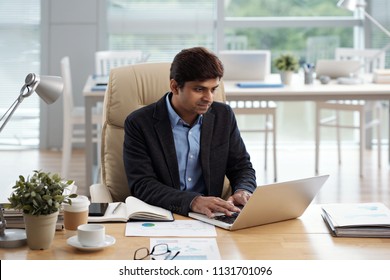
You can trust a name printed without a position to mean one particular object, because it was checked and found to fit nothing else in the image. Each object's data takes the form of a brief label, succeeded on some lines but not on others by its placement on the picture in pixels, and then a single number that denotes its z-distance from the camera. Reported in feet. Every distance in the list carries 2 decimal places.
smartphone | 10.73
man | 11.88
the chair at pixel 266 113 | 24.20
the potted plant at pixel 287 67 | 23.41
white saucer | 9.18
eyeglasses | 8.99
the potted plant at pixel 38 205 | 9.16
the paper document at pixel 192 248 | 9.00
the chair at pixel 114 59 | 26.39
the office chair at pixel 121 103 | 13.51
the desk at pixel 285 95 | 21.79
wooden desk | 9.14
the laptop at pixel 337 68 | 24.52
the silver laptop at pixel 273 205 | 9.90
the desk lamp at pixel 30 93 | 9.38
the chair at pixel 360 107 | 24.98
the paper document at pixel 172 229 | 9.91
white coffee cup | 9.21
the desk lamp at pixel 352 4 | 24.15
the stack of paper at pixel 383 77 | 23.49
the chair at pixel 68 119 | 23.43
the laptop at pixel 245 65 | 23.65
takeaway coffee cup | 9.95
